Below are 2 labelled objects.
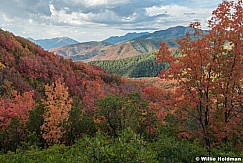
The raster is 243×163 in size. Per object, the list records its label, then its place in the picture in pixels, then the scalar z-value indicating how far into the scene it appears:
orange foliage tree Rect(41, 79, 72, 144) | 34.31
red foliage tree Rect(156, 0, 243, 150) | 18.42
